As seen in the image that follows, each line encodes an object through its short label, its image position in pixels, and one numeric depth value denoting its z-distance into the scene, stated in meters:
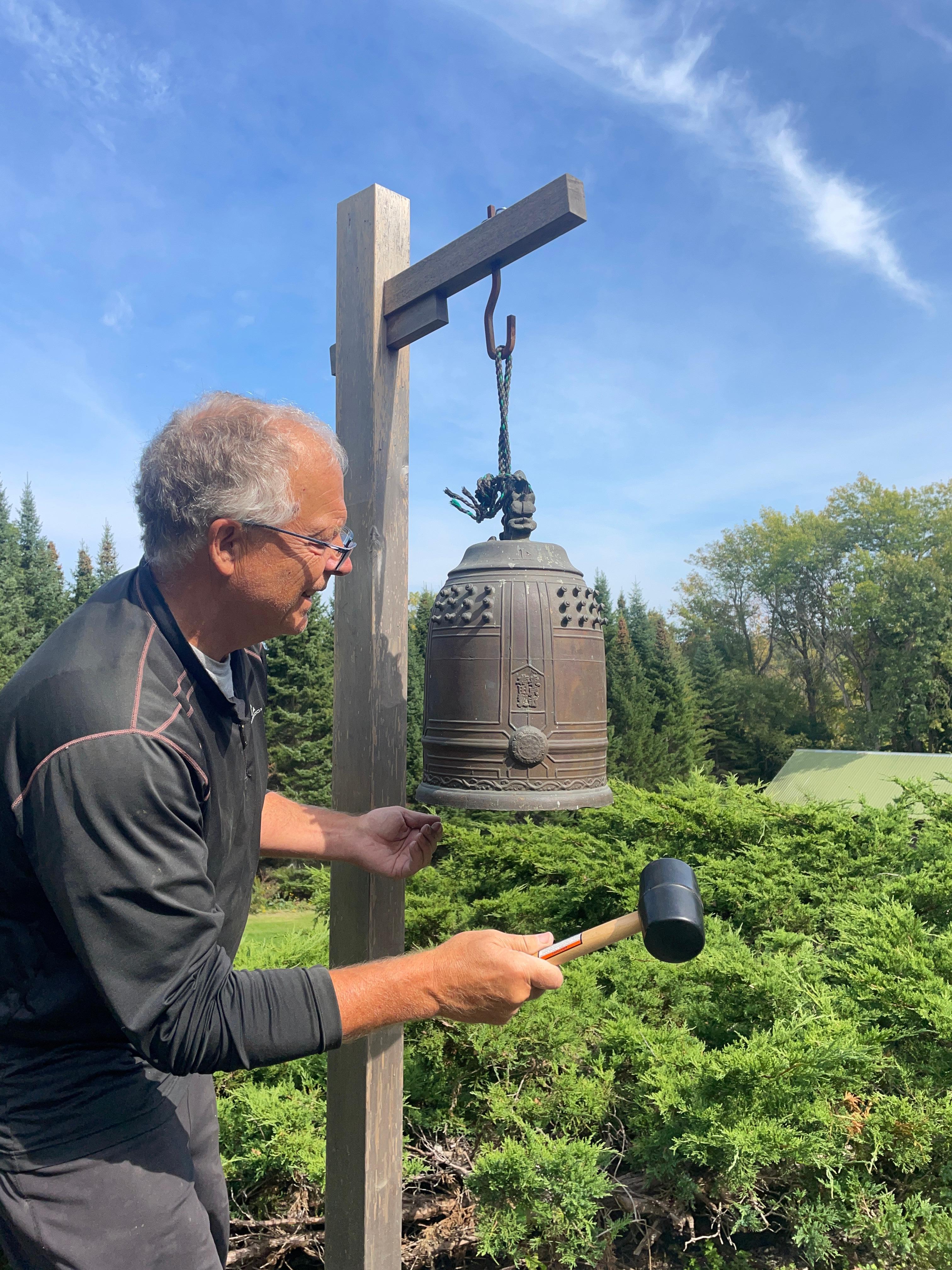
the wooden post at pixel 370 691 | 2.23
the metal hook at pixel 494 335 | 2.13
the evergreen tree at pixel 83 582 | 28.50
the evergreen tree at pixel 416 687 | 18.81
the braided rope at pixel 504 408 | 2.15
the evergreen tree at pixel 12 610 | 24.03
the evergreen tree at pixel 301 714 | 21.88
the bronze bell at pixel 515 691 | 2.07
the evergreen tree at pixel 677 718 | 25.31
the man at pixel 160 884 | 1.33
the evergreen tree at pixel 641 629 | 27.64
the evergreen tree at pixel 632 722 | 23.72
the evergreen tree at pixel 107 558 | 31.33
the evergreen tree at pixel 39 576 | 27.77
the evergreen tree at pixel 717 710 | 31.22
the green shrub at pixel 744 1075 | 2.64
